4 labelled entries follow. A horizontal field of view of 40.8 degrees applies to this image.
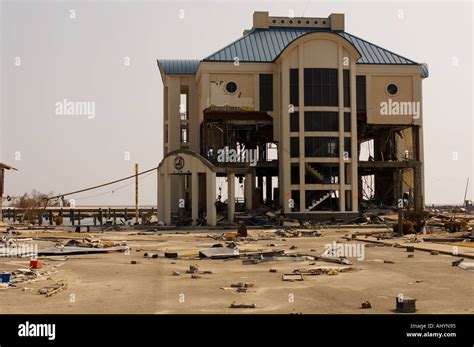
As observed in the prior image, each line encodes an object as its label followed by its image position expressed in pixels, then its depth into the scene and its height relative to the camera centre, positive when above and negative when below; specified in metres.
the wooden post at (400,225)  43.83 -2.75
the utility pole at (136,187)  98.60 +0.14
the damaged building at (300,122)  70.44 +7.59
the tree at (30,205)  94.69 -2.90
